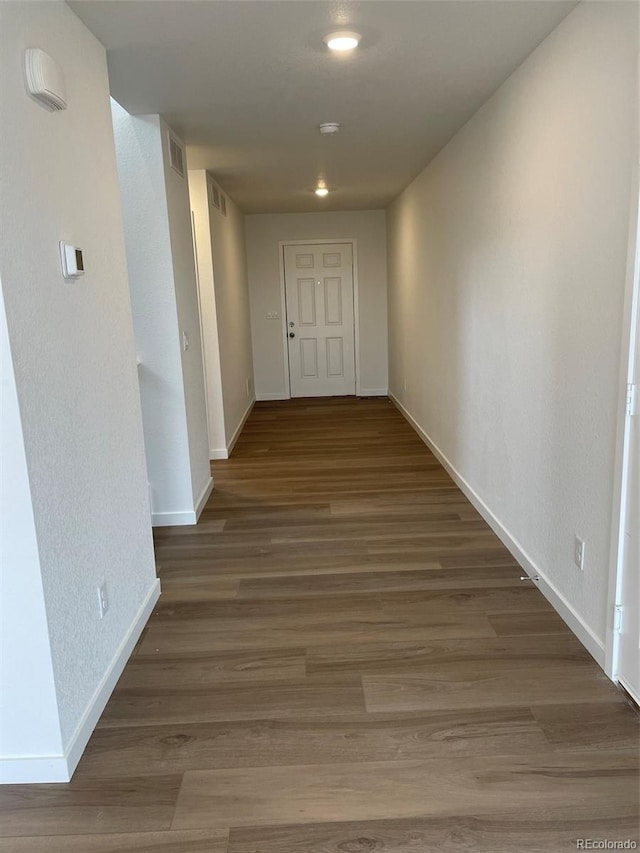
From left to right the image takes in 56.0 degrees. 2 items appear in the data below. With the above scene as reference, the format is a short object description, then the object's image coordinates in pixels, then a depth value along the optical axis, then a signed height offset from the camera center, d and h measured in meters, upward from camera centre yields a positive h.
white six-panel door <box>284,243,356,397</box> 7.66 -0.18
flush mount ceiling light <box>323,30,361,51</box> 2.32 +1.01
